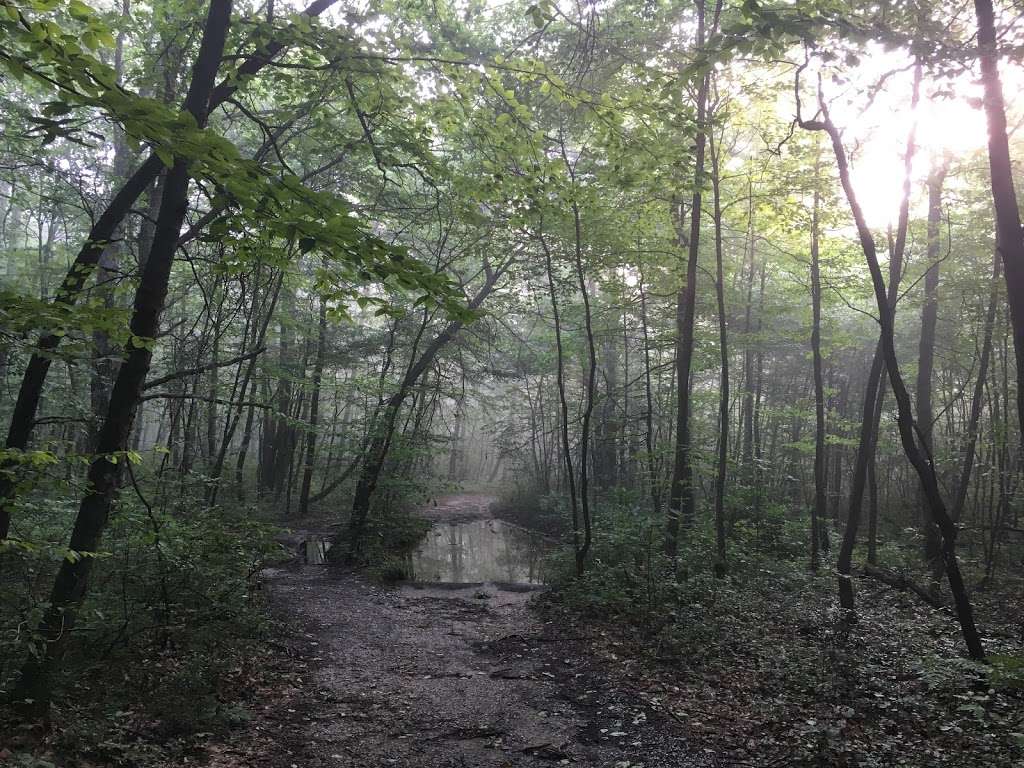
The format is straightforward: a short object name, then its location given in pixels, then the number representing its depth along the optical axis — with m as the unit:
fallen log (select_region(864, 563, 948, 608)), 7.52
